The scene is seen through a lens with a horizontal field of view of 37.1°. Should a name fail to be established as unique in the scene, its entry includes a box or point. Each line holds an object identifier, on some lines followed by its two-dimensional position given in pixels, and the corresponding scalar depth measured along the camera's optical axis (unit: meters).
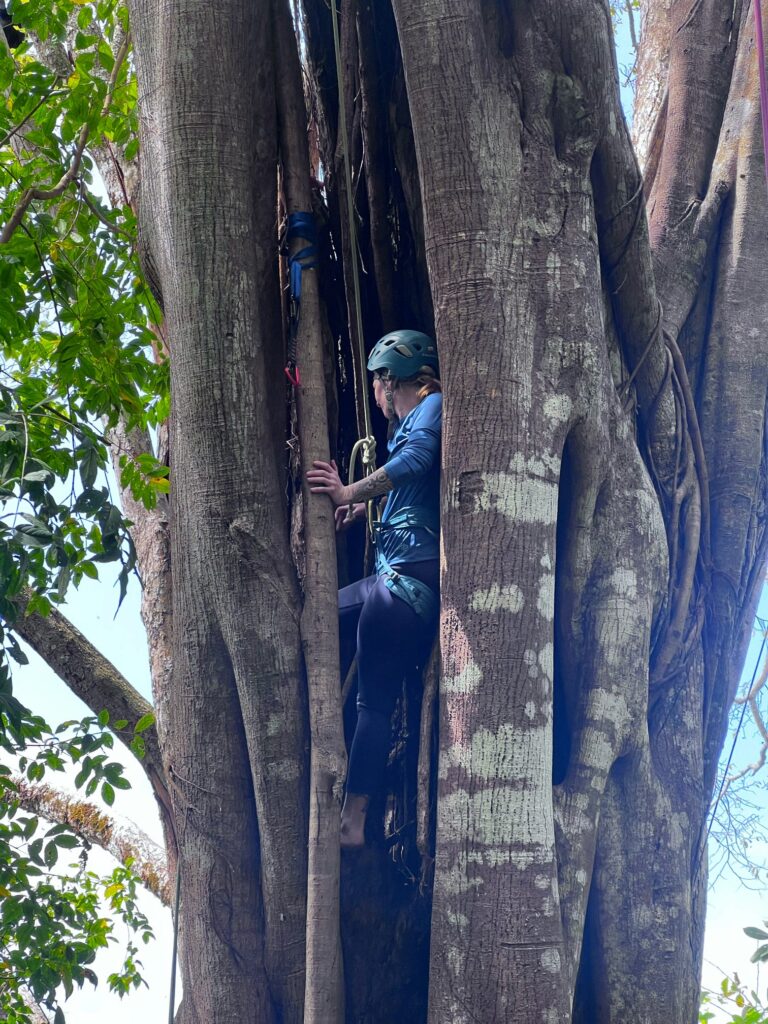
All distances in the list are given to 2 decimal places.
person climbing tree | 3.36
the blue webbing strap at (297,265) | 3.65
